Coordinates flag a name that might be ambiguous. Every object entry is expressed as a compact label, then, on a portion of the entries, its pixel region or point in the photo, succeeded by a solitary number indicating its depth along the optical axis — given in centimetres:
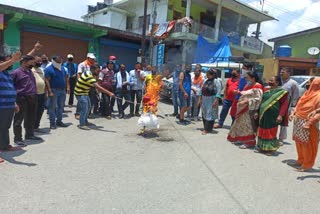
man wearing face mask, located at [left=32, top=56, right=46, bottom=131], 662
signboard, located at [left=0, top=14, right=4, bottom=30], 1453
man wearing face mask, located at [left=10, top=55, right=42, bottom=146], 570
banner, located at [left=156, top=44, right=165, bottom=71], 2209
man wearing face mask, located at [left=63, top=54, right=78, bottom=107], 1059
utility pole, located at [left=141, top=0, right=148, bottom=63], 1838
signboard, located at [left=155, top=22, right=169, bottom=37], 2264
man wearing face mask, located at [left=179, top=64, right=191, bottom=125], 885
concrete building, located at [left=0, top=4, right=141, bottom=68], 1554
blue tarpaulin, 1945
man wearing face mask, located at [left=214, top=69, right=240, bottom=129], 812
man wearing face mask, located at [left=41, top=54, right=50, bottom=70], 890
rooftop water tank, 2703
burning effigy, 705
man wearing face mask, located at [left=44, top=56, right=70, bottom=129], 721
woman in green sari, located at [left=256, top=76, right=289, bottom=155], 591
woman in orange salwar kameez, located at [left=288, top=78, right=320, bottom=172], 493
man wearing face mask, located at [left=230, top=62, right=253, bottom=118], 757
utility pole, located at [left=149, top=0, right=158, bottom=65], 2105
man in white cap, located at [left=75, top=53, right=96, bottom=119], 851
